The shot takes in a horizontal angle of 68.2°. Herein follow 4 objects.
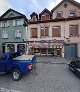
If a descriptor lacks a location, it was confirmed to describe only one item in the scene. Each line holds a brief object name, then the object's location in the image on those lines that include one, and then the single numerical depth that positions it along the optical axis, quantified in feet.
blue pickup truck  14.20
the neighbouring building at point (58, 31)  32.63
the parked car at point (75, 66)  15.51
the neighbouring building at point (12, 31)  37.87
